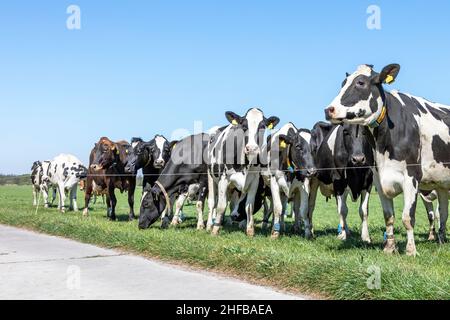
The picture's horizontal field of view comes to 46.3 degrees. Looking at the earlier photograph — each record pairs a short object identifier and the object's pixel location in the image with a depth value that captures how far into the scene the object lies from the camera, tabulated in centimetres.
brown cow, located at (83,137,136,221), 1725
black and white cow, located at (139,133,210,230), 1380
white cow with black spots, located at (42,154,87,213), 2212
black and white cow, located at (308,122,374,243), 936
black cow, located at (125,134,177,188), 1571
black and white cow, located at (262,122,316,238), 1138
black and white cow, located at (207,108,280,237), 1116
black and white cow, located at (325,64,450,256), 825
